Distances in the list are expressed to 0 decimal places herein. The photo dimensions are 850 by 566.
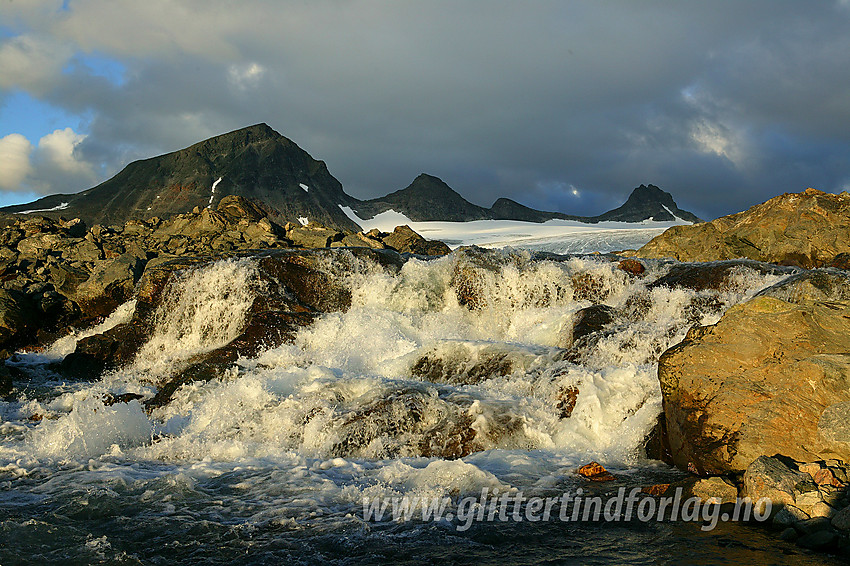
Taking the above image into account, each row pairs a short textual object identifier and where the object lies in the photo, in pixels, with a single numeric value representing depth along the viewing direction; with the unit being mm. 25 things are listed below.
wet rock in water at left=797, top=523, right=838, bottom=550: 4880
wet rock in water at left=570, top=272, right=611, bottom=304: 17689
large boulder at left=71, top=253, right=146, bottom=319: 21797
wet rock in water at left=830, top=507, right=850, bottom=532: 4926
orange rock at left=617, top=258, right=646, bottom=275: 18094
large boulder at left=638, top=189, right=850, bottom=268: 22797
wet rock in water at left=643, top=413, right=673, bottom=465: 7922
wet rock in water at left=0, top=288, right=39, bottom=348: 19797
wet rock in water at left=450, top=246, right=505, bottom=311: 18406
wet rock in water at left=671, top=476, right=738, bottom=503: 6035
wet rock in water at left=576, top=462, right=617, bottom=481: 7251
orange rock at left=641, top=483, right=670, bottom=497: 6531
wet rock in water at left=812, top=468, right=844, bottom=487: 5539
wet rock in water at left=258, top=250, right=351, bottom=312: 18938
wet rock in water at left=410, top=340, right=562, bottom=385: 11938
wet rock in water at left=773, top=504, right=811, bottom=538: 5297
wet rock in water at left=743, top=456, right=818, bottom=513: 5553
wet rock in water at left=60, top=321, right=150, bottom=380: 17266
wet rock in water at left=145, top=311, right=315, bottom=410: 13320
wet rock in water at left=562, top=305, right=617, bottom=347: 13266
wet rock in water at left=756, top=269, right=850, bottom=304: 10836
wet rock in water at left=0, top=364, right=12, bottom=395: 14375
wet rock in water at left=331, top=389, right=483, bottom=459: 8859
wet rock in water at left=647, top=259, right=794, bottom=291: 15875
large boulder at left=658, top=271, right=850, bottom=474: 6297
